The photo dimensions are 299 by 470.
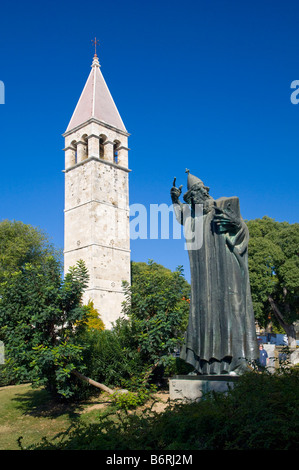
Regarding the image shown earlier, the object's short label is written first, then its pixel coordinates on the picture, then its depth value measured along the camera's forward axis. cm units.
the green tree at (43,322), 976
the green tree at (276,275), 2847
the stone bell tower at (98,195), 3556
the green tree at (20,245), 3180
